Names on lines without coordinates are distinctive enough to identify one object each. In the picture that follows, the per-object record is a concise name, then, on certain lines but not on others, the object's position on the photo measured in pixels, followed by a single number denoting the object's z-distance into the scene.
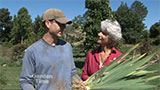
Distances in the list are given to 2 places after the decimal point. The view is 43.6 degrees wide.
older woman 2.77
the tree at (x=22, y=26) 31.83
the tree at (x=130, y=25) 42.69
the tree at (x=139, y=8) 68.12
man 1.97
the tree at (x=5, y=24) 46.15
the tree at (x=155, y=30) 34.92
